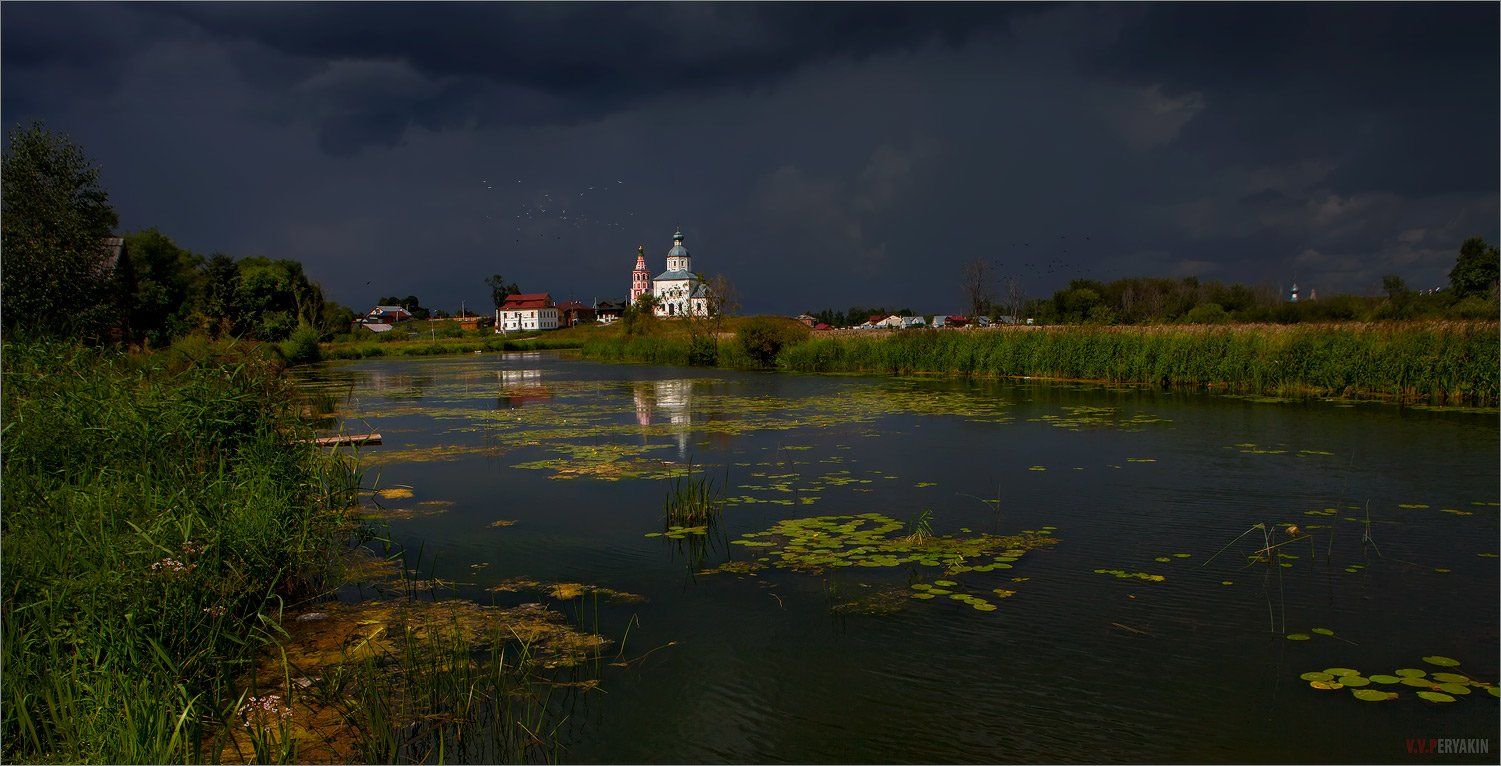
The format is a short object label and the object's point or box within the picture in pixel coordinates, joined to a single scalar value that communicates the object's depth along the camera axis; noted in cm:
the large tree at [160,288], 3488
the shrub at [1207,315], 4694
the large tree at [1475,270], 4581
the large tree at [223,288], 4435
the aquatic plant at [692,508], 845
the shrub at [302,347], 4390
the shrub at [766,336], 3731
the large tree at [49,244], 1966
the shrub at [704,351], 4062
